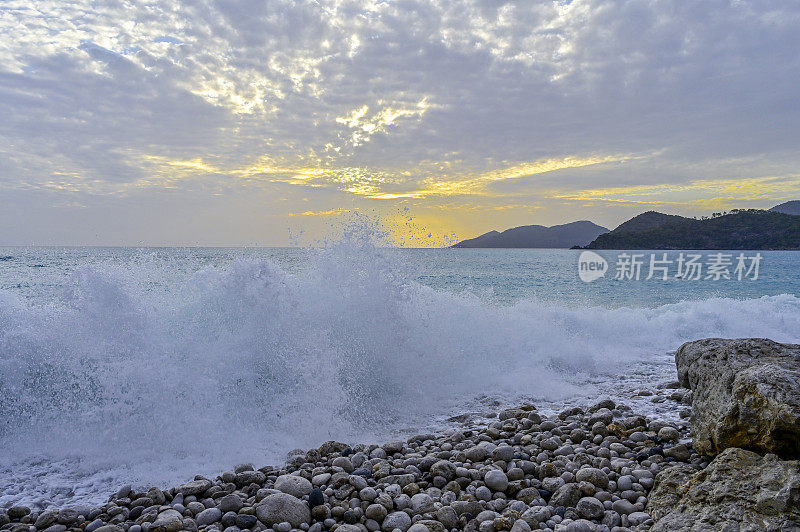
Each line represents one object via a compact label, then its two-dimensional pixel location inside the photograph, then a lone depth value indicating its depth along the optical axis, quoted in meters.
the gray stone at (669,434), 4.58
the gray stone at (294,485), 3.70
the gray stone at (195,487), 3.79
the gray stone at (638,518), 3.11
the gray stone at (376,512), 3.35
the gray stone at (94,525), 3.30
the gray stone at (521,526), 3.08
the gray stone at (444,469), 3.96
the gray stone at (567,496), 3.49
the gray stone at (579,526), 3.02
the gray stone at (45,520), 3.41
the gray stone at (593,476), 3.70
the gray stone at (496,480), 3.78
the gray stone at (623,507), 3.30
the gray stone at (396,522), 3.26
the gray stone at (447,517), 3.29
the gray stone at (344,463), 4.21
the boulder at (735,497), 2.50
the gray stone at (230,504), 3.49
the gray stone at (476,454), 4.32
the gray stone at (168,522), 3.20
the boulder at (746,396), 3.09
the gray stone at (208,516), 3.36
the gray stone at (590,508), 3.30
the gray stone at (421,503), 3.45
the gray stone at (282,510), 3.31
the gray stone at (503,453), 4.27
